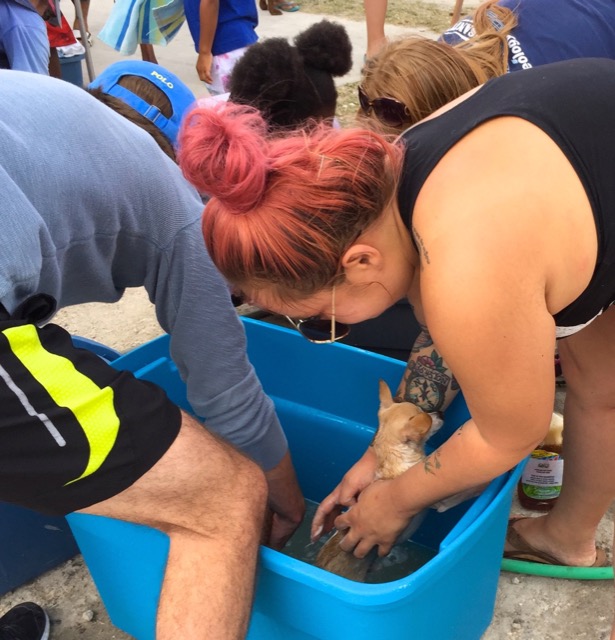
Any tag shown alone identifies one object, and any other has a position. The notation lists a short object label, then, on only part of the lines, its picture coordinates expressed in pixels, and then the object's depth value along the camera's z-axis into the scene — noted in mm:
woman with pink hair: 760
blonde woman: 1369
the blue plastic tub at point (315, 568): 986
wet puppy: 1202
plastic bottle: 1505
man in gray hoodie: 785
